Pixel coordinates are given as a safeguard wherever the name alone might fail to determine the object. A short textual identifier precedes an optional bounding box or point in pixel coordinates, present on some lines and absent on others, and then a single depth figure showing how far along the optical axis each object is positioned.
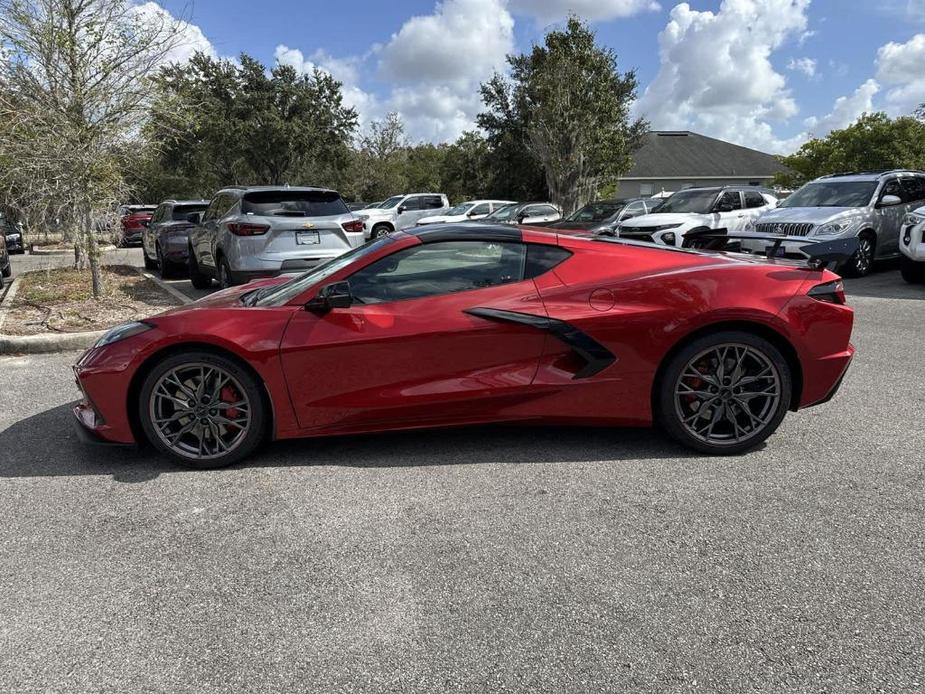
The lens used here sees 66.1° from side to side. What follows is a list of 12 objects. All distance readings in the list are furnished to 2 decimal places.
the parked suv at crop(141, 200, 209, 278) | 13.80
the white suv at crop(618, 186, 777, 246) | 14.44
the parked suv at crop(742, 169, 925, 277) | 12.41
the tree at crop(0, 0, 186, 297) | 9.22
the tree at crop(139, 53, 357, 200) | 37.53
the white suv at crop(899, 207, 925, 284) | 11.01
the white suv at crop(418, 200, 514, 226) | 24.14
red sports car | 4.03
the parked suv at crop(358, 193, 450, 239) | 24.05
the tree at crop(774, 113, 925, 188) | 36.28
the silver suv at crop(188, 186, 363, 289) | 9.55
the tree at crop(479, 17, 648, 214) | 25.25
